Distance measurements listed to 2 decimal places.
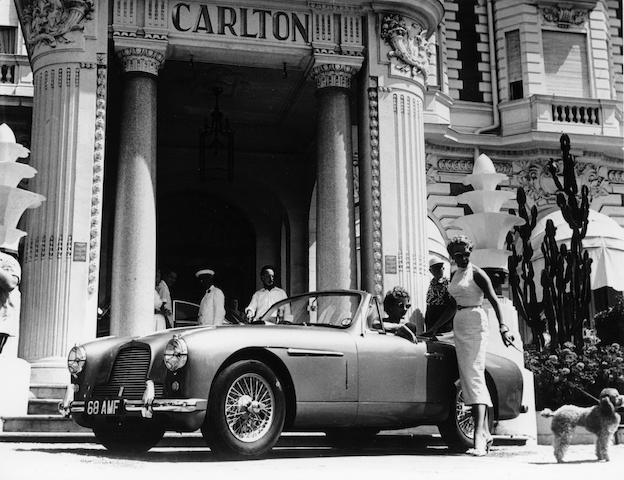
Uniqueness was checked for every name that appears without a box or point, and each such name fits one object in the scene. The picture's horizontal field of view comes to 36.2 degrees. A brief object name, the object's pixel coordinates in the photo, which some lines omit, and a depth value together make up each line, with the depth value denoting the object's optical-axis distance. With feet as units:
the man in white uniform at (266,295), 45.65
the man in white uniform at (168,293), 51.98
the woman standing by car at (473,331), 28.14
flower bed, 39.81
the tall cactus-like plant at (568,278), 46.37
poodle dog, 25.21
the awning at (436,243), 73.82
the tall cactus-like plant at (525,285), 47.70
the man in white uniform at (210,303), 50.01
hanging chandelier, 57.88
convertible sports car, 24.39
